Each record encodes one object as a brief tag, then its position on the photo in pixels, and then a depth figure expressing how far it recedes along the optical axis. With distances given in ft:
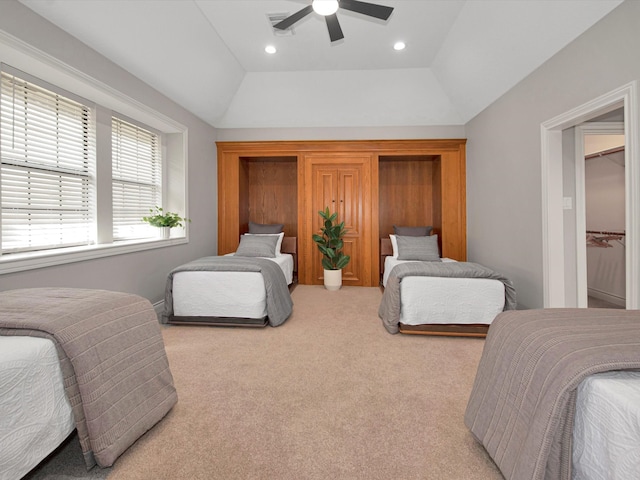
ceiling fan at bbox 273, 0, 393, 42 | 7.70
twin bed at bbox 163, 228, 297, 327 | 10.31
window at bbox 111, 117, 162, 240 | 11.21
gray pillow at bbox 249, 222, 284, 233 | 16.83
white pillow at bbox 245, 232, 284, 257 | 15.71
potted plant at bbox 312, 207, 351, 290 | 15.67
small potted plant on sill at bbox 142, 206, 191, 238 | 12.21
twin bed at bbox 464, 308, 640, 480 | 2.81
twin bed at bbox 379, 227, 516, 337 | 9.61
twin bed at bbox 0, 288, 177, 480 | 3.55
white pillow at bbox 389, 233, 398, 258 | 15.70
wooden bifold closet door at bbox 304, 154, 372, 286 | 16.67
